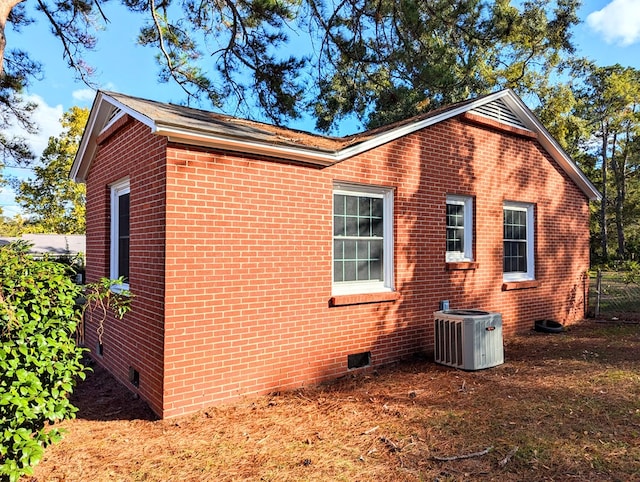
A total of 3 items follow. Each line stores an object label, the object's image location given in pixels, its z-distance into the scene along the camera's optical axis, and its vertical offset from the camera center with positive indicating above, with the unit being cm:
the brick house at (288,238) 477 +17
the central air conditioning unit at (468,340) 625 -143
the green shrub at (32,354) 290 -80
